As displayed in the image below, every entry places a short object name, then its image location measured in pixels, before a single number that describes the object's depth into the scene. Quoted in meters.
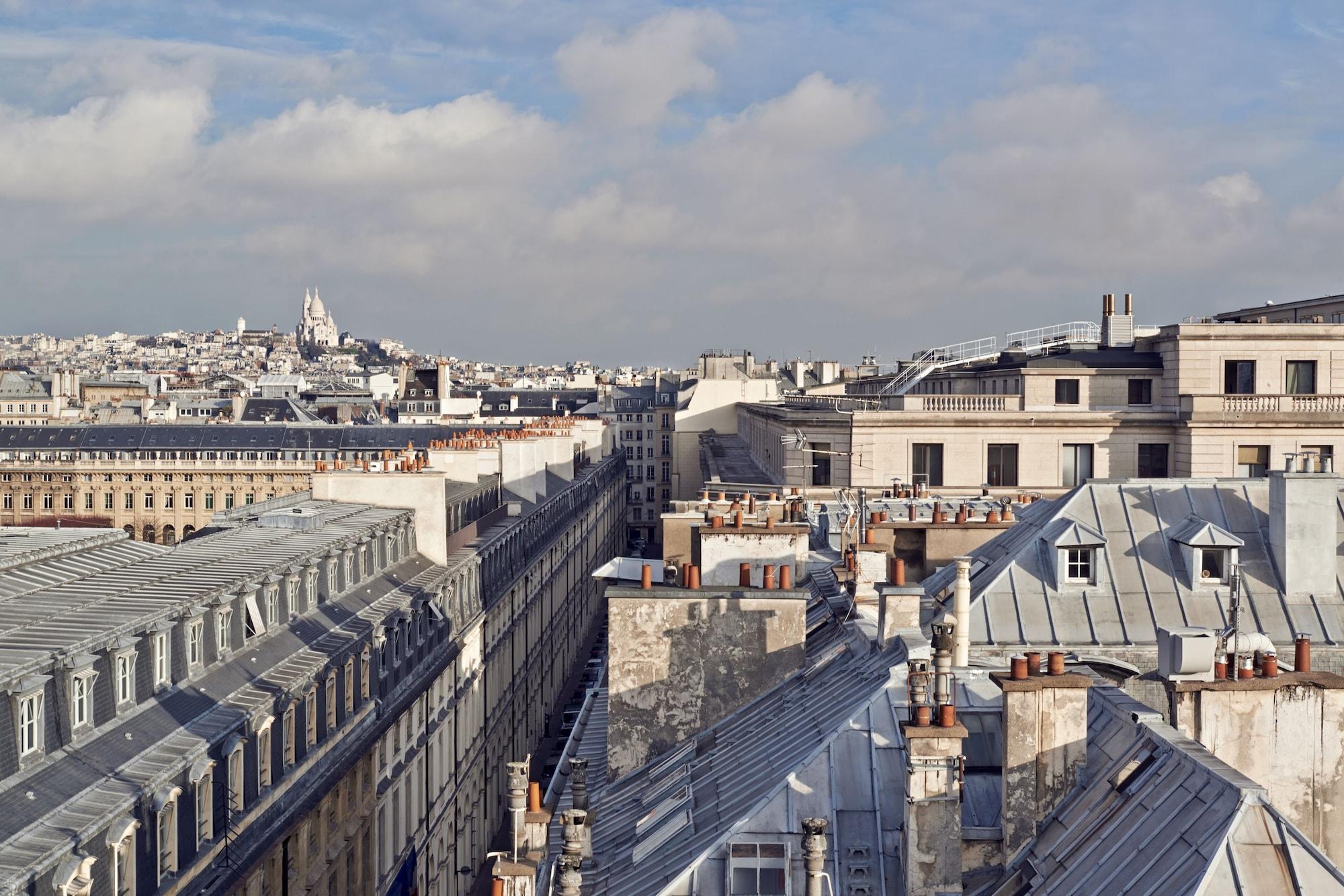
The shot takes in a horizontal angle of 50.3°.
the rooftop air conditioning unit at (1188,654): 16.91
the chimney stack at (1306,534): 26.77
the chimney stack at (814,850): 14.09
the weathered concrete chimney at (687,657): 22.48
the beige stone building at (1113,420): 47.00
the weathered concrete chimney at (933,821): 14.96
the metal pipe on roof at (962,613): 20.66
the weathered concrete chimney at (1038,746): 15.51
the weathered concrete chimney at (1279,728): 16.33
